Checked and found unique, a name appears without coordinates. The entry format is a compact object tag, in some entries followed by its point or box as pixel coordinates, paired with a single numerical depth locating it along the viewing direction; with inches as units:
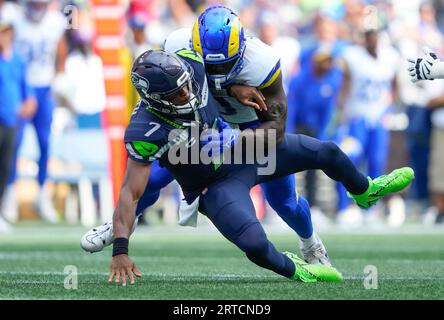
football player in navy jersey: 419.2
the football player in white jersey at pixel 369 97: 904.9
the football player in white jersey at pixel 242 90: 447.5
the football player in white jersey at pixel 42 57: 913.5
